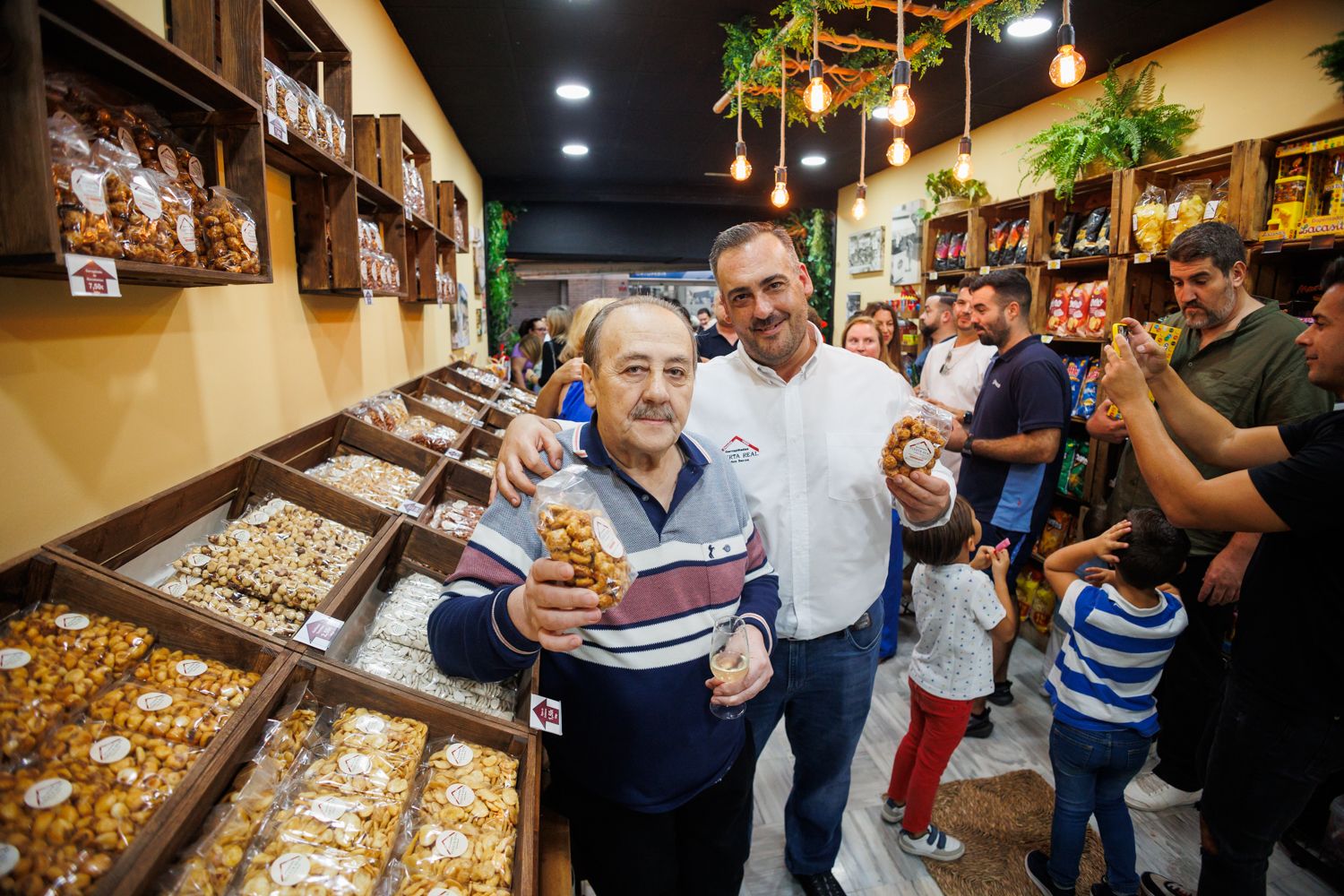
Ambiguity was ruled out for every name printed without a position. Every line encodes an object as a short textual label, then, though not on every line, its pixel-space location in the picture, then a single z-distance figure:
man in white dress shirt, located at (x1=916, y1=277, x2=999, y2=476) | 3.71
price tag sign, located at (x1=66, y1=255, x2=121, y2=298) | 1.01
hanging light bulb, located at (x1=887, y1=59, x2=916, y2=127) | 2.50
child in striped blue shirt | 1.97
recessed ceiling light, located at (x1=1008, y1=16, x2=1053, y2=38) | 3.58
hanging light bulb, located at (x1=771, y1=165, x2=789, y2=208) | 4.31
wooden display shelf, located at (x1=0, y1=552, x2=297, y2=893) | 1.03
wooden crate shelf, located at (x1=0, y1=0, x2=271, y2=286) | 0.92
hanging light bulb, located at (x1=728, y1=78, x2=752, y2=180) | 4.25
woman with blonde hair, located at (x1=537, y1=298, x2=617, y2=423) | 2.76
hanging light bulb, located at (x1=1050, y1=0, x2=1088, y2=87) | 2.23
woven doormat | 2.21
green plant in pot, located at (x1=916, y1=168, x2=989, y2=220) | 5.26
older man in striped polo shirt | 1.24
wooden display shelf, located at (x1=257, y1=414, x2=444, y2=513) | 2.33
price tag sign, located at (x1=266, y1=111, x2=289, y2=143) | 1.74
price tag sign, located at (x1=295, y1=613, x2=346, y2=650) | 1.25
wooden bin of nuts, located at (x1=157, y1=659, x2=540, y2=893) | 0.96
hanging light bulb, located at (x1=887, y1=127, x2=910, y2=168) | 3.39
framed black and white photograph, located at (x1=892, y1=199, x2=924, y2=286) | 6.54
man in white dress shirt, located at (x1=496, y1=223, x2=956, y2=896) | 1.72
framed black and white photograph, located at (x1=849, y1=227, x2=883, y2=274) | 7.42
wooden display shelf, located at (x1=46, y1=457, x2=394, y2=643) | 1.30
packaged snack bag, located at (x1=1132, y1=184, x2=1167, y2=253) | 3.36
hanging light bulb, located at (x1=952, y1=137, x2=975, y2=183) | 3.14
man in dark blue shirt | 2.96
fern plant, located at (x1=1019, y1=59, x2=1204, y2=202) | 3.64
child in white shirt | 2.19
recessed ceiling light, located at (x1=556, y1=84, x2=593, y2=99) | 4.81
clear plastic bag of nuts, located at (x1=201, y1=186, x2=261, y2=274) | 1.45
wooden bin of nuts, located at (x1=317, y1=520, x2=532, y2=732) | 1.42
